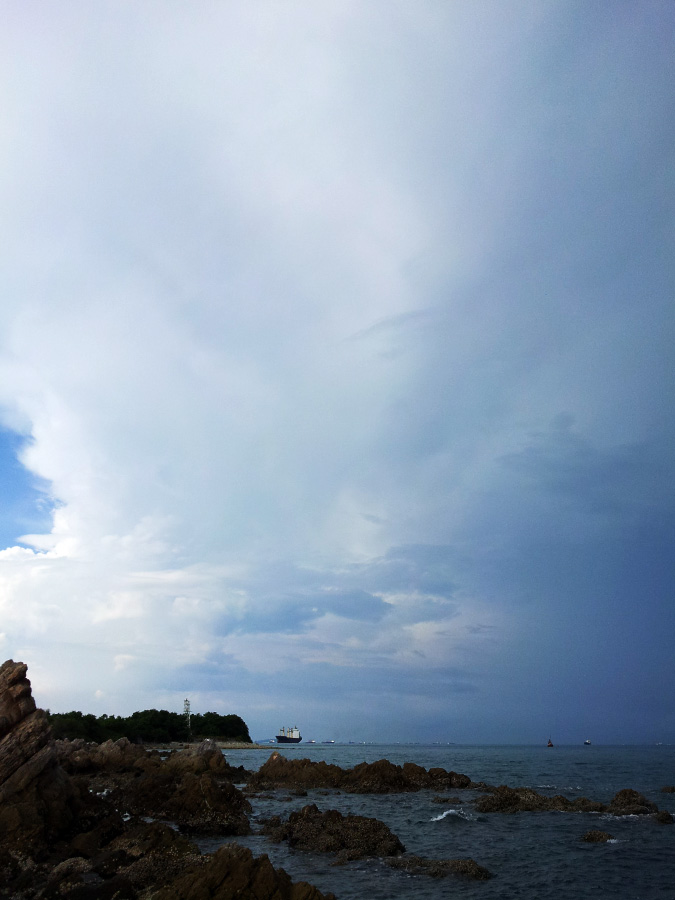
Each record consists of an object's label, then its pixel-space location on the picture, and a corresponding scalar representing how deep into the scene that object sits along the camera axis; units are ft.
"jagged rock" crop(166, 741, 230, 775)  202.97
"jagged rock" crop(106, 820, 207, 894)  71.76
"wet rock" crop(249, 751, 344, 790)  207.82
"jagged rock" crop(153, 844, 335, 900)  59.77
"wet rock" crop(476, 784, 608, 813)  148.25
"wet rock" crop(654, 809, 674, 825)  131.23
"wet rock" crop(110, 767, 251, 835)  114.62
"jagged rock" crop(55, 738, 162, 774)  195.65
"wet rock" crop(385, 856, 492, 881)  84.89
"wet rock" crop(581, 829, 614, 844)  109.67
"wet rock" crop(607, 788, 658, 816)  140.56
